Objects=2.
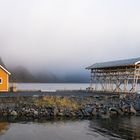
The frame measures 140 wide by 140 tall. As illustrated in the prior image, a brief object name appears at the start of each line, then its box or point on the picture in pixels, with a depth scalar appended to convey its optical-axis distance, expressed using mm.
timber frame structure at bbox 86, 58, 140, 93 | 53438
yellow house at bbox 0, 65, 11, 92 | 52156
